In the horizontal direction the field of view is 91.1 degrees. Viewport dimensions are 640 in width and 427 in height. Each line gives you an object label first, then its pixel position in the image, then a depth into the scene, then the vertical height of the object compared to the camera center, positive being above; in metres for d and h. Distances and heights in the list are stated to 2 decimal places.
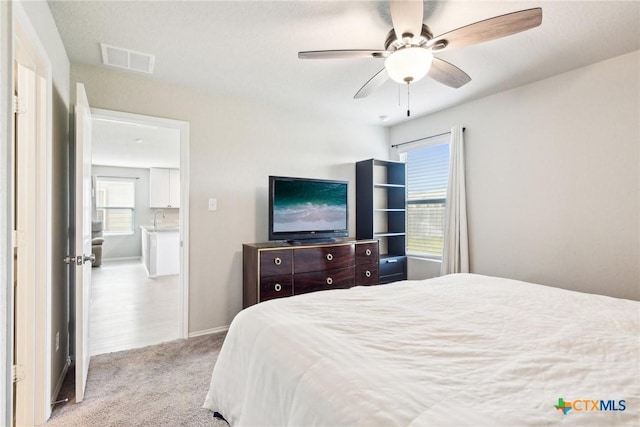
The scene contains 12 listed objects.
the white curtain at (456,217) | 3.55 -0.02
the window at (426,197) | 4.02 +0.25
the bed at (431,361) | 0.83 -0.50
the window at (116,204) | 8.23 +0.36
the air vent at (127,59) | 2.41 +1.29
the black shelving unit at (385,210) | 4.12 +0.08
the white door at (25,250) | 1.73 -0.18
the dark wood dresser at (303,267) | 3.05 -0.54
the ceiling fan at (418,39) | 1.56 +0.98
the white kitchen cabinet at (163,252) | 6.09 -0.69
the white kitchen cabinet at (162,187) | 8.18 +0.78
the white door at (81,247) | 2.02 -0.20
